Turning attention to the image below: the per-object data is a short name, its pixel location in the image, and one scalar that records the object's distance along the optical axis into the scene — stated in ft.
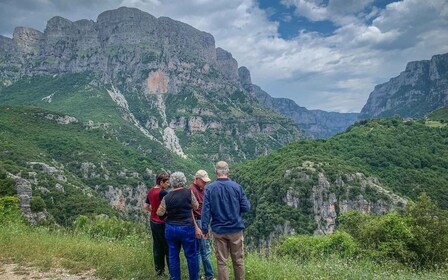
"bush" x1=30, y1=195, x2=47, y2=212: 165.64
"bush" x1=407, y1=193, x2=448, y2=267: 65.87
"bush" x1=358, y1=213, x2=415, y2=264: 69.36
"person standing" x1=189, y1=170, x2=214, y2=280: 26.86
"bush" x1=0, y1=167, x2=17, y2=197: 148.66
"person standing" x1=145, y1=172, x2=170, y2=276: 27.56
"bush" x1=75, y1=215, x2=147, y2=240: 35.16
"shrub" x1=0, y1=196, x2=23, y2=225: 62.27
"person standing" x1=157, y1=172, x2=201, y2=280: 24.72
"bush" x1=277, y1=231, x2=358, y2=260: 95.61
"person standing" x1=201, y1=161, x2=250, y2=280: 23.50
